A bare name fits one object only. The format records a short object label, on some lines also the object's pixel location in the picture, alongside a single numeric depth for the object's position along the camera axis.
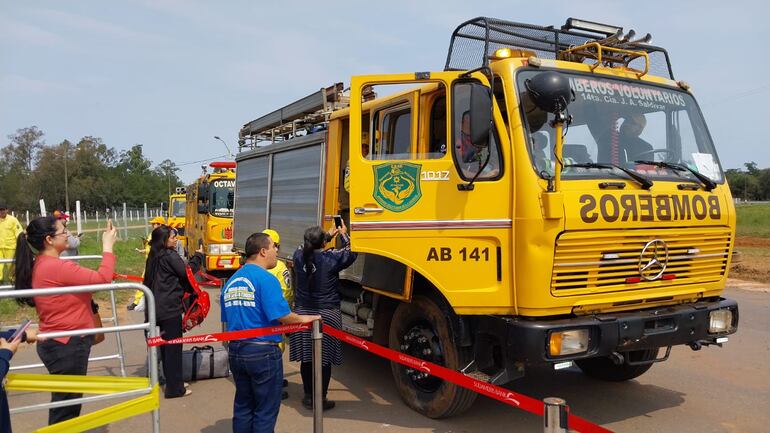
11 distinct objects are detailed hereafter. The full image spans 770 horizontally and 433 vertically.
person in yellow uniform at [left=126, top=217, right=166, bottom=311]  6.37
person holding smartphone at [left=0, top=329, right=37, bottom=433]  2.96
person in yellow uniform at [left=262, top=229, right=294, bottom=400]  5.97
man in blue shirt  3.88
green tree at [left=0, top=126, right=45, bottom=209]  65.25
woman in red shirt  3.87
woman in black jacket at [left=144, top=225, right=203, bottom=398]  5.69
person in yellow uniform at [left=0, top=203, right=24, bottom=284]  9.85
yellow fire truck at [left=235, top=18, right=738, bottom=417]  4.19
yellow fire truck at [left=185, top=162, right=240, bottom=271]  13.75
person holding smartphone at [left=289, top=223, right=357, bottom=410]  5.36
